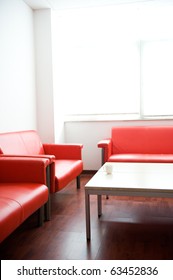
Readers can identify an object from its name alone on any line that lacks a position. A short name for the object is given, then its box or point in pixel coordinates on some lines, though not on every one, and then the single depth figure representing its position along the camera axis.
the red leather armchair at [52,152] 2.58
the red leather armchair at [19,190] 1.68
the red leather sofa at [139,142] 3.73
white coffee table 1.95
